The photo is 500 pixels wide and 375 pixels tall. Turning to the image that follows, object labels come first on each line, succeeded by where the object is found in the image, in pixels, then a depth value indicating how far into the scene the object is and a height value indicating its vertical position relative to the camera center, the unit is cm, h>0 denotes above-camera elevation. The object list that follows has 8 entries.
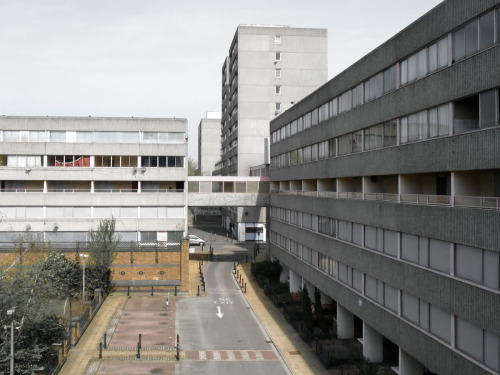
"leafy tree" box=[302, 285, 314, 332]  3875 -846
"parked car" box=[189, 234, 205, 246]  8820 -786
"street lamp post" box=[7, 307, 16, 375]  2430 -679
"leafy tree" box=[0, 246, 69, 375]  2623 -686
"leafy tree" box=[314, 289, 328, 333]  3975 -898
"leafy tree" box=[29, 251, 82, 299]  4512 -687
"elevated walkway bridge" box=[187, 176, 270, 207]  6469 +7
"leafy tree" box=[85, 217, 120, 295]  5034 -570
